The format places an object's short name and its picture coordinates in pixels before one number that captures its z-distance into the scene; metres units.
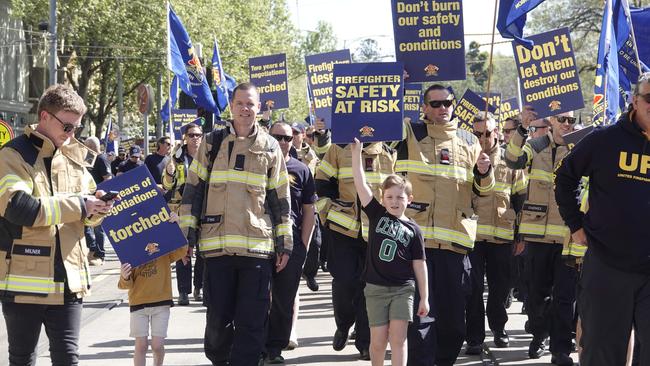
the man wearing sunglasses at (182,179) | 12.39
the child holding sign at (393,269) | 7.61
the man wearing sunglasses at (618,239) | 5.97
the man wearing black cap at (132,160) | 17.67
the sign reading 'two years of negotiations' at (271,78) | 18.64
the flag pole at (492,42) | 7.75
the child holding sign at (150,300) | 8.06
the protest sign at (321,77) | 16.20
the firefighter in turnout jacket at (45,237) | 6.09
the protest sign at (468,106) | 15.59
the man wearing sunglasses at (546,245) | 9.38
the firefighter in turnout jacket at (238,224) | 7.71
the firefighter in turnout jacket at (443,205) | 8.08
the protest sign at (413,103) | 14.45
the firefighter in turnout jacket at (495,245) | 10.17
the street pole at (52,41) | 35.69
